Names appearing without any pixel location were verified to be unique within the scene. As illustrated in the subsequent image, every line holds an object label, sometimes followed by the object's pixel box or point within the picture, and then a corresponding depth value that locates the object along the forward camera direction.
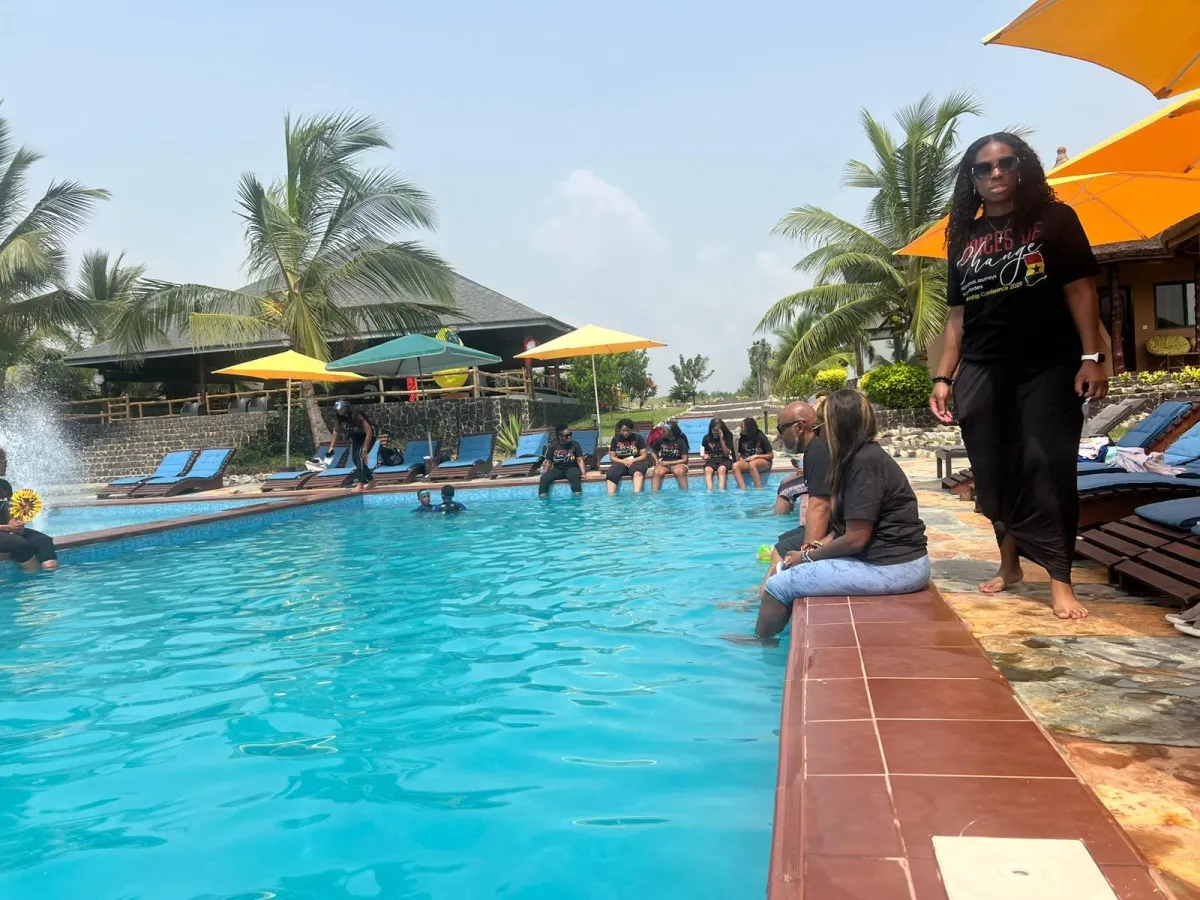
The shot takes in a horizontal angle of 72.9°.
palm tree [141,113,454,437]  18.22
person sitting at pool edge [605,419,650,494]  11.98
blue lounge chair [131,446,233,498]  15.36
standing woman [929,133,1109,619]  3.13
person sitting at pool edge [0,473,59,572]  7.47
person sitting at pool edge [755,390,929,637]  3.59
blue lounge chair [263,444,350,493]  14.82
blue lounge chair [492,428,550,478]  14.04
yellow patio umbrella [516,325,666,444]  15.20
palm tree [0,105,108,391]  20.30
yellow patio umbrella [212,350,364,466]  15.66
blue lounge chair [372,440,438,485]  14.41
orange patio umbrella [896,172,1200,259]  4.57
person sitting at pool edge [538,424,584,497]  12.06
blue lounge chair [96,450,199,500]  15.65
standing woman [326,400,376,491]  14.05
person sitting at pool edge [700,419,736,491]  11.64
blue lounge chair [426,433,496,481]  14.20
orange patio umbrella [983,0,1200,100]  2.51
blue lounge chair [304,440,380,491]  14.40
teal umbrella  14.59
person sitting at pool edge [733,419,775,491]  11.54
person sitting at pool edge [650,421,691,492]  11.97
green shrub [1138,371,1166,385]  16.19
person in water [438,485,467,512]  10.65
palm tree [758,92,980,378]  18.95
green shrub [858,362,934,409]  17.27
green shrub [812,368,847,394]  21.14
